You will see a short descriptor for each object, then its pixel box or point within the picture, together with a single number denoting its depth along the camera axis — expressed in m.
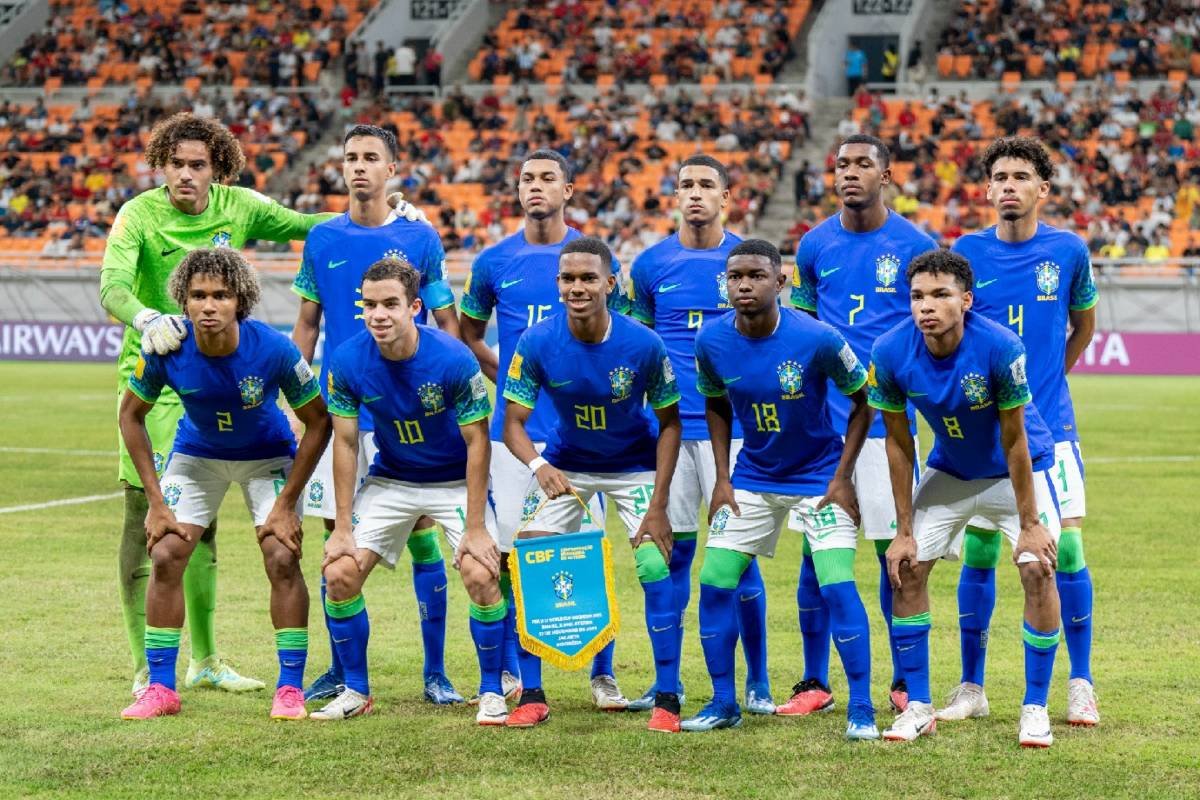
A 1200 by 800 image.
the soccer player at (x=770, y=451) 6.86
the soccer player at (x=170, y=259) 7.57
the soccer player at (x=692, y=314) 7.48
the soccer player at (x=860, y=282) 7.38
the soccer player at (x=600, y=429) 7.02
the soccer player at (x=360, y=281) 7.59
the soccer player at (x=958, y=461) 6.52
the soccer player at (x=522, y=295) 7.77
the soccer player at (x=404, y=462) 6.97
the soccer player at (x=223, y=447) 6.97
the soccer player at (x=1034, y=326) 7.10
